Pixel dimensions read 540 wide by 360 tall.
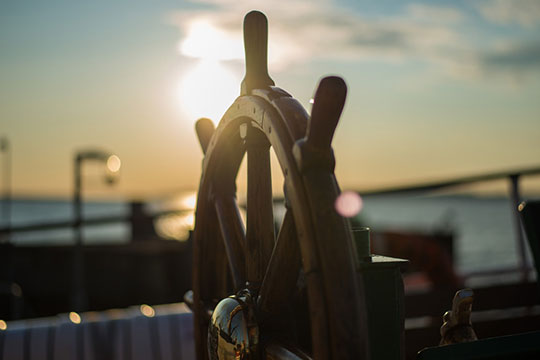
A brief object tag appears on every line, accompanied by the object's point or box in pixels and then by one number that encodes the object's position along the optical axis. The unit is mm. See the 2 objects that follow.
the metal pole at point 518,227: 2591
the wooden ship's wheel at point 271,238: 835
